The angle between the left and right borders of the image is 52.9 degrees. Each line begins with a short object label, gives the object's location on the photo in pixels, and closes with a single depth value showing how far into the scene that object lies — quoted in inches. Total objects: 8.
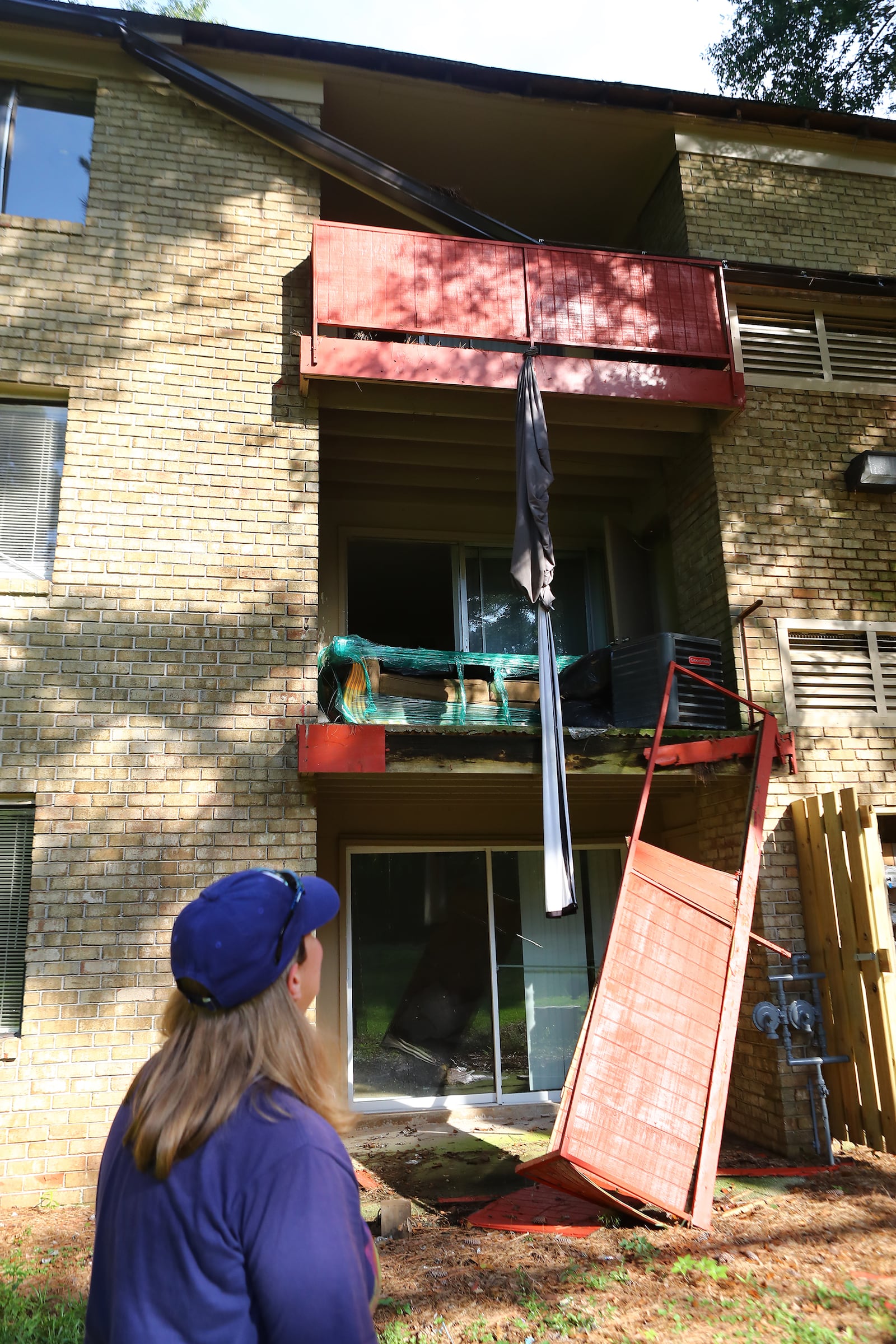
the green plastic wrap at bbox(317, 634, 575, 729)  283.4
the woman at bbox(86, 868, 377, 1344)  49.4
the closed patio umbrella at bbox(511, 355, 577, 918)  249.9
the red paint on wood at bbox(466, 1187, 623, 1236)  205.2
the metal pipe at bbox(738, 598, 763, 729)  295.7
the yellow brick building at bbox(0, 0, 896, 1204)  257.1
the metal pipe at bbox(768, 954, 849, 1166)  257.1
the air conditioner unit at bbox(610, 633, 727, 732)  285.0
